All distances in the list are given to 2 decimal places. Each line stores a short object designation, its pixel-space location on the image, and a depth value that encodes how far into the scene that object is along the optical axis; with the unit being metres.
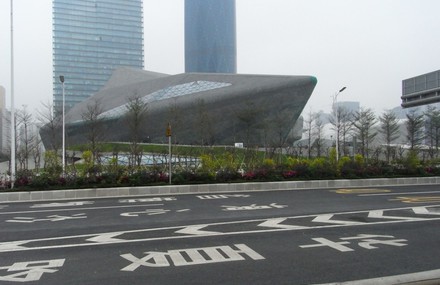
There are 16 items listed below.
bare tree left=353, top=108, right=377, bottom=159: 40.92
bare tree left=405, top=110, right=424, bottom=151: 39.21
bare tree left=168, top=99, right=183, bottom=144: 40.62
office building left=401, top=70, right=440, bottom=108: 32.31
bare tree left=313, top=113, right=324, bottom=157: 47.94
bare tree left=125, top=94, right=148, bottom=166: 25.75
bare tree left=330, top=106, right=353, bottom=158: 43.66
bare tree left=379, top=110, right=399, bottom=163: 42.69
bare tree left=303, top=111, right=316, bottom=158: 47.06
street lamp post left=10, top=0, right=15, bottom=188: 16.03
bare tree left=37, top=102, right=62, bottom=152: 41.72
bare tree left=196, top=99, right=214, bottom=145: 37.06
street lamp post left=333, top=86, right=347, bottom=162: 37.94
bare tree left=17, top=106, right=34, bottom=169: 31.66
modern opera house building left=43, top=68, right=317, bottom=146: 47.31
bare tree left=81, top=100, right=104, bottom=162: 33.96
